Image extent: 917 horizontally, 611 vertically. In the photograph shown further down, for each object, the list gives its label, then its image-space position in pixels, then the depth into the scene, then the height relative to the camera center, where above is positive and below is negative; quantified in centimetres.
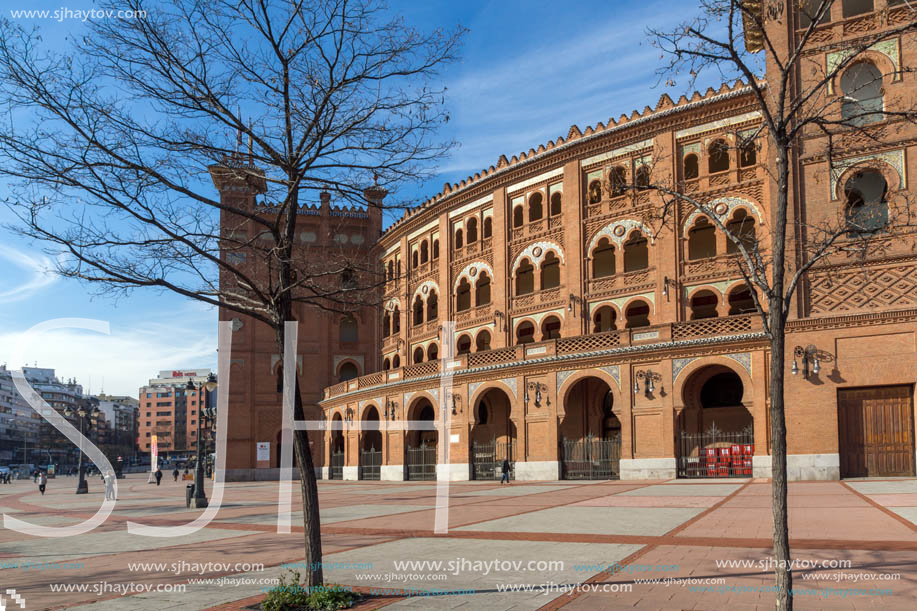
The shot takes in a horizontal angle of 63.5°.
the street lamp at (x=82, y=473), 3880 -474
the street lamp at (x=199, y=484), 2458 -334
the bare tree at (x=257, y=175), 845 +251
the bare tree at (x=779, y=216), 607 +154
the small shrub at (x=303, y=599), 806 -235
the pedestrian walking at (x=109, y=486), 3001 -424
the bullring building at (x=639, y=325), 2641 +250
